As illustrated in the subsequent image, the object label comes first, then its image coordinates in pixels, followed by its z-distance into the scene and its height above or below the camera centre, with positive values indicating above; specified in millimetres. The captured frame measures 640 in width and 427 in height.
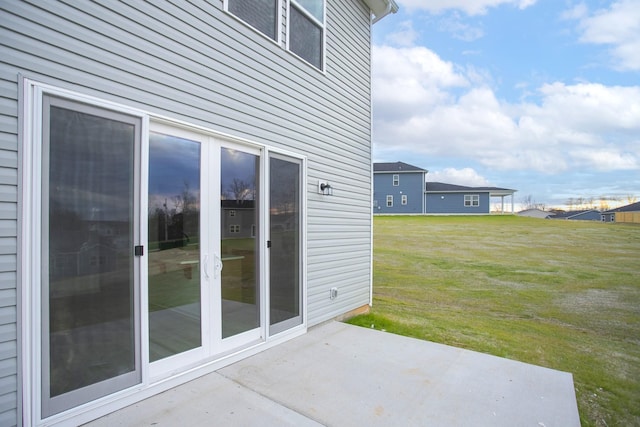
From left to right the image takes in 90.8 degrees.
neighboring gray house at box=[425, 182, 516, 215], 29906 +1538
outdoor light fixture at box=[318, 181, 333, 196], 4462 +393
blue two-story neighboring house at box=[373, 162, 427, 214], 29922 +2435
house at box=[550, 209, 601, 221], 44938 -57
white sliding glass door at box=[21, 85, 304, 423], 1980 -281
